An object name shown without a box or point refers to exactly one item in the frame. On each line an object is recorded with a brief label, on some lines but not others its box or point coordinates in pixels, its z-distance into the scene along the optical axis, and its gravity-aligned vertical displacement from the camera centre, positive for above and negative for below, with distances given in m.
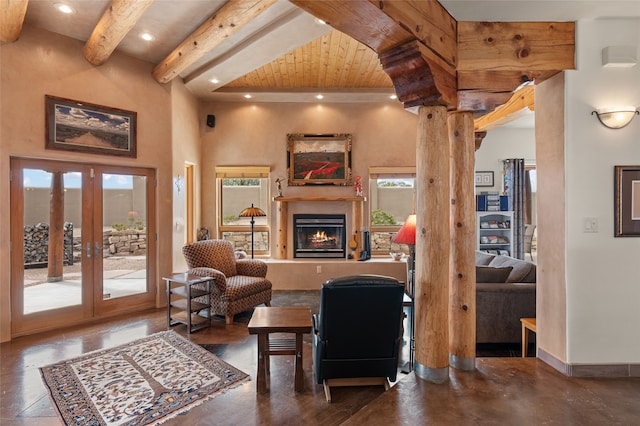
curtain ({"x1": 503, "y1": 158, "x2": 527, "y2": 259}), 6.63 +0.28
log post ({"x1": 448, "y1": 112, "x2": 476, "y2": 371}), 2.69 -0.41
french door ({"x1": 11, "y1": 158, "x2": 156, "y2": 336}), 3.77 -0.38
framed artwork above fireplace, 6.11 +1.01
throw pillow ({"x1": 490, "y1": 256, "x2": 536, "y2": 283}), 3.64 -0.69
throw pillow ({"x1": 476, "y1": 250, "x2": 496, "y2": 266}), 4.74 -0.69
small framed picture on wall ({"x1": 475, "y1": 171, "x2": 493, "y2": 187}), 6.84 +0.71
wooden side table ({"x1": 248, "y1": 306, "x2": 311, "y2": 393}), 2.56 -0.95
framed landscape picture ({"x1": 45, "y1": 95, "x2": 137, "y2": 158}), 3.91 +1.09
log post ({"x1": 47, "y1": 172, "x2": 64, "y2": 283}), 3.98 -0.22
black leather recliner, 2.31 -0.88
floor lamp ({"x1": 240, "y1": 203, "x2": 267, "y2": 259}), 5.48 -0.02
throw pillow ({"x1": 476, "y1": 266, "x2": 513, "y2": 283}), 3.58 -0.70
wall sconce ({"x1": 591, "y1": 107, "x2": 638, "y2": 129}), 2.54 +0.75
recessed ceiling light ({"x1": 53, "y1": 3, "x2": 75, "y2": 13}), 3.37 +2.15
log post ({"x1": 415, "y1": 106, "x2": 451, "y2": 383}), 2.44 -0.23
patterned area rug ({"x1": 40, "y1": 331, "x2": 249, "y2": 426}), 2.28 -1.39
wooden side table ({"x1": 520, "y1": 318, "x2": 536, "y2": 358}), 3.13 -1.20
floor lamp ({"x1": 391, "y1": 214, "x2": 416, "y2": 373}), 2.93 -0.24
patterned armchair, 4.11 -0.91
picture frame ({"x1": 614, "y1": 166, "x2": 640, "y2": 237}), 2.59 +0.08
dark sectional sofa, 3.41 -1.03
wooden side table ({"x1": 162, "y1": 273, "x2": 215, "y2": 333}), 3.91 -1.11
